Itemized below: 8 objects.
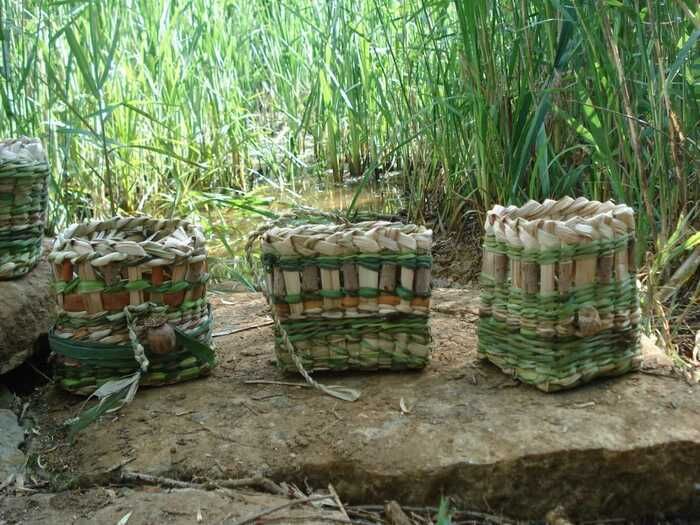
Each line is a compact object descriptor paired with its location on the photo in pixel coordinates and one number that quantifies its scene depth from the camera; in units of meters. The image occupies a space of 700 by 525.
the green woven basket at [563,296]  1.61
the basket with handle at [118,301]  1.69
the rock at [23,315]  1.90
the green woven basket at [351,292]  1.70
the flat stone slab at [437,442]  1.49
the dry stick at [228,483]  1.45
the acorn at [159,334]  1.69
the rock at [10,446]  1.55
